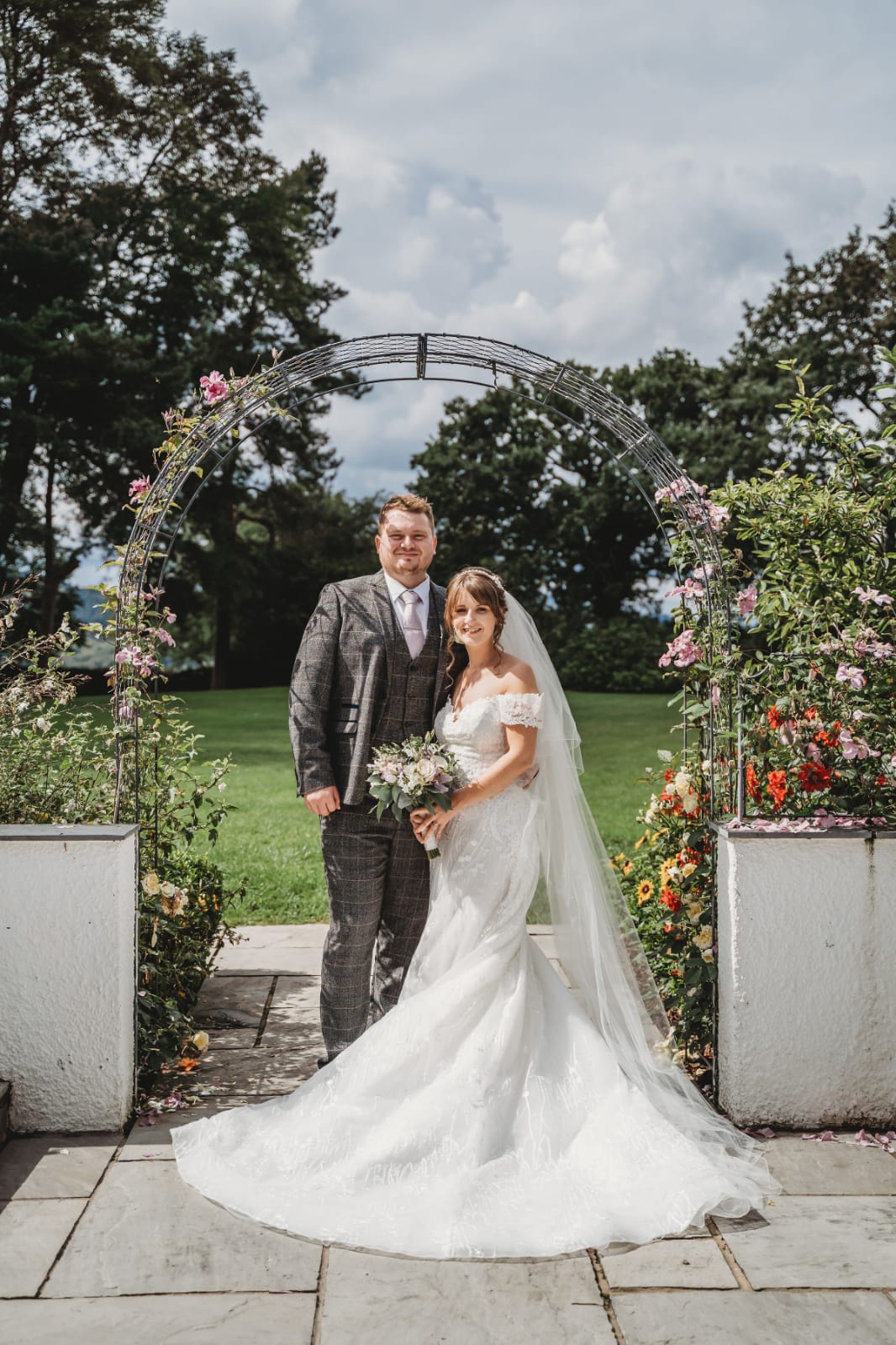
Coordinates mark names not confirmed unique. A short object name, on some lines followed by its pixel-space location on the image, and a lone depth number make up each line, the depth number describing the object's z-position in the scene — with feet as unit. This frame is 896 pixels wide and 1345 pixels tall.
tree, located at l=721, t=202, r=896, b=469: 70.69
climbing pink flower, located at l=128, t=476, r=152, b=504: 13.02
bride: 9.20
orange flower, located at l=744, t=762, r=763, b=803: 13.34
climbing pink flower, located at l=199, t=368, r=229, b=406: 12.64
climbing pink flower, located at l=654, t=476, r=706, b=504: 12.47
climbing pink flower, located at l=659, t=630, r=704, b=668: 12.64
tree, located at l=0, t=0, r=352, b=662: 55.42
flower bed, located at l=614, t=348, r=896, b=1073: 11.51
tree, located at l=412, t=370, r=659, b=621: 80.33
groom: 12.23
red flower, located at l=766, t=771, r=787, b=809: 12.42
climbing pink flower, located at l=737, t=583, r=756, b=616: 12.86
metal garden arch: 12.40
